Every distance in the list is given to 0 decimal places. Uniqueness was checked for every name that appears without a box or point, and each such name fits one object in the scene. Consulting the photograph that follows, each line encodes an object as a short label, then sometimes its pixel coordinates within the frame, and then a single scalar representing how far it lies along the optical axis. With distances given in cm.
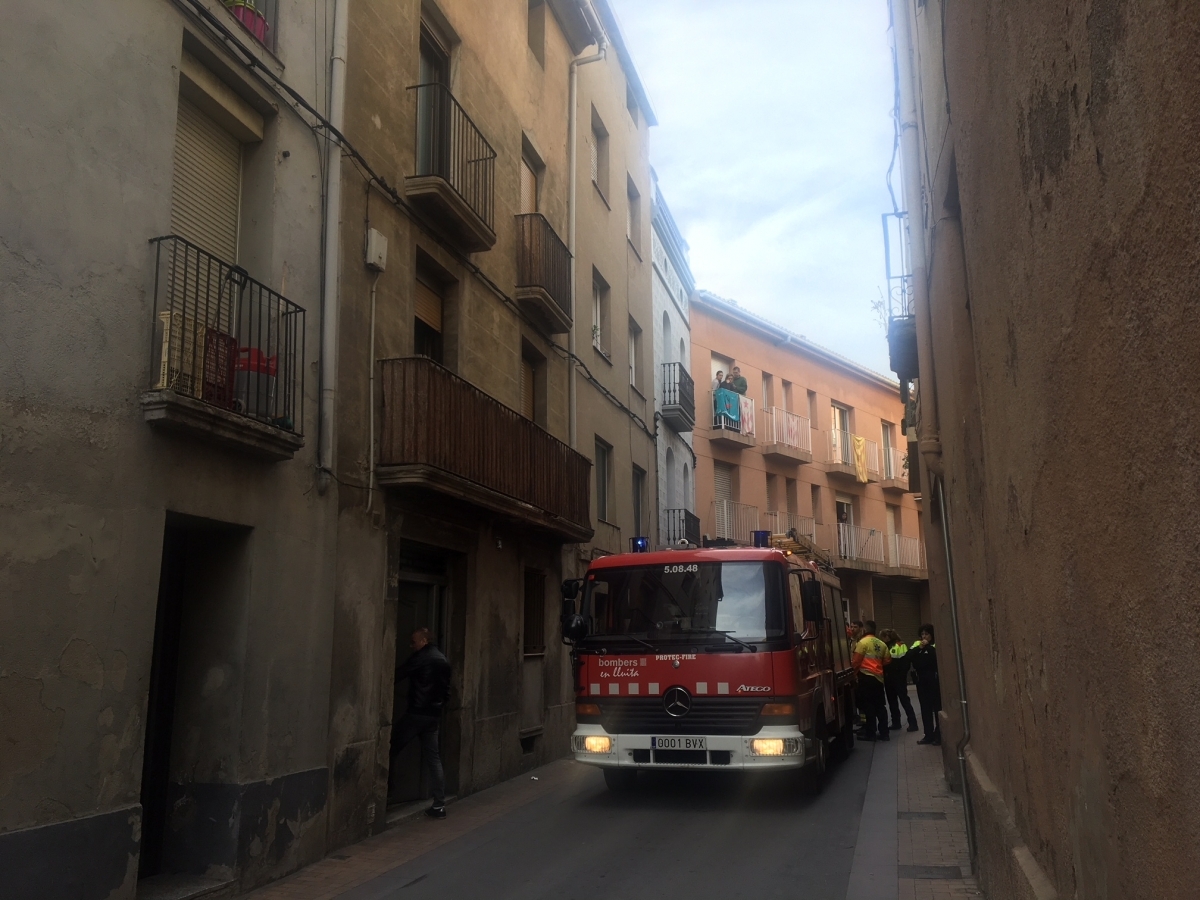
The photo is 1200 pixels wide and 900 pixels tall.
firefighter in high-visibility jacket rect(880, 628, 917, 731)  1641
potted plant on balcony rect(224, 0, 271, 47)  821
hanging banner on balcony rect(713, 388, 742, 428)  2809
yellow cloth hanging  3425
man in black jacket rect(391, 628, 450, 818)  1023
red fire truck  996
